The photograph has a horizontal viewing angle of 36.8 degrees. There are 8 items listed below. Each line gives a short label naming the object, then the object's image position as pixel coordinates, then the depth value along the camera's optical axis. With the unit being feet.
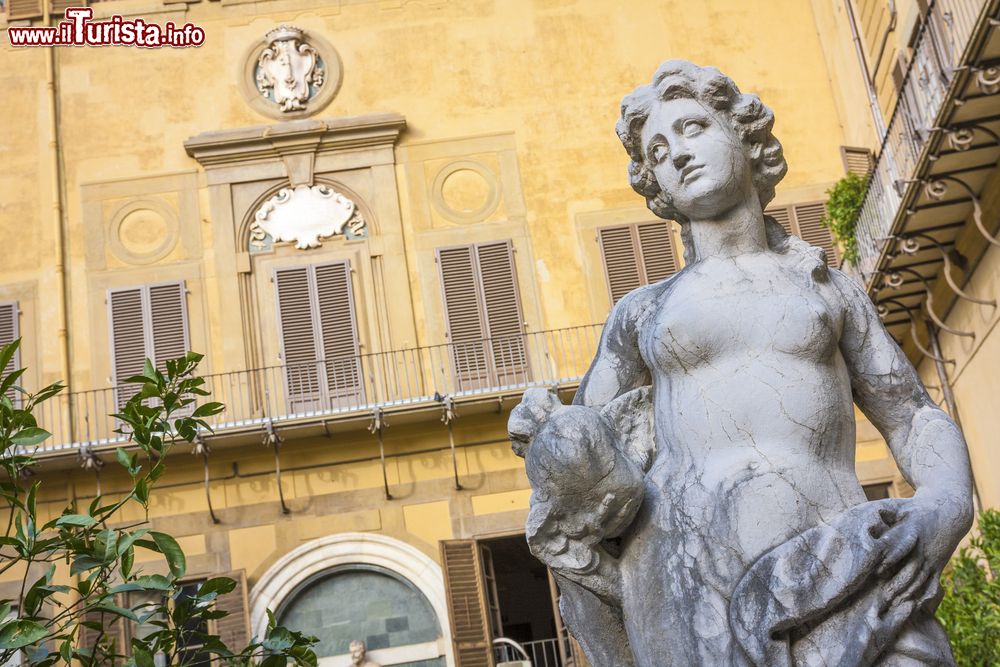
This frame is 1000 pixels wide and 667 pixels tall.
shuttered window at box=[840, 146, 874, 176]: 57.16
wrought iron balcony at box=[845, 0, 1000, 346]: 37.24
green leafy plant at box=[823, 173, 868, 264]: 52.54
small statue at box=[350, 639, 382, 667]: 53.57
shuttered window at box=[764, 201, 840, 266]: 61.36
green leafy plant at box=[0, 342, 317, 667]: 15.94
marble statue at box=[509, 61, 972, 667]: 7.94
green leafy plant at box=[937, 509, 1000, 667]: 27.94
